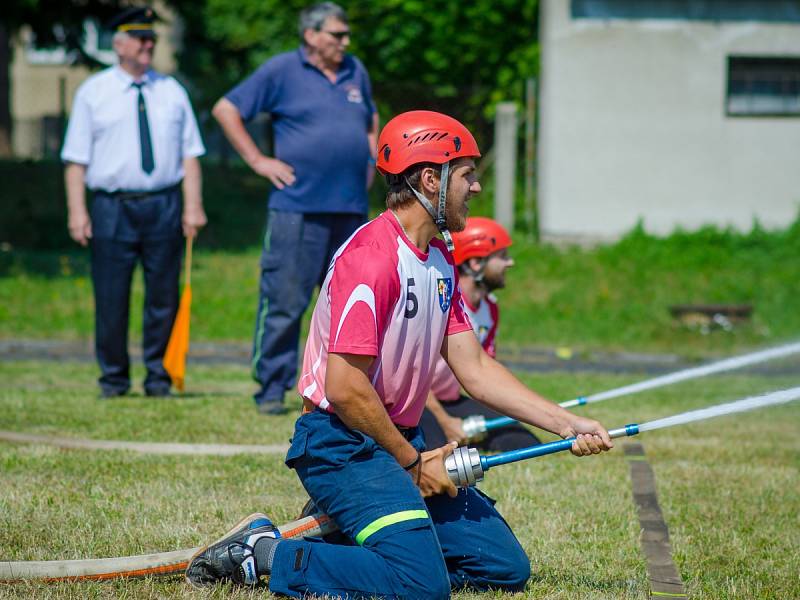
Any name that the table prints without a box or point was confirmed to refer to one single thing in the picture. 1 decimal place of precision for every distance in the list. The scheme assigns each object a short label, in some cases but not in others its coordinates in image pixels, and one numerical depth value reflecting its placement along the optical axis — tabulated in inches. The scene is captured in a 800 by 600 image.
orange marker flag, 726.5
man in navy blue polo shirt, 672.4
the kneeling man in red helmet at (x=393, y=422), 348.8
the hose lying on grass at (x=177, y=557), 359.3
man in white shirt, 698.2
